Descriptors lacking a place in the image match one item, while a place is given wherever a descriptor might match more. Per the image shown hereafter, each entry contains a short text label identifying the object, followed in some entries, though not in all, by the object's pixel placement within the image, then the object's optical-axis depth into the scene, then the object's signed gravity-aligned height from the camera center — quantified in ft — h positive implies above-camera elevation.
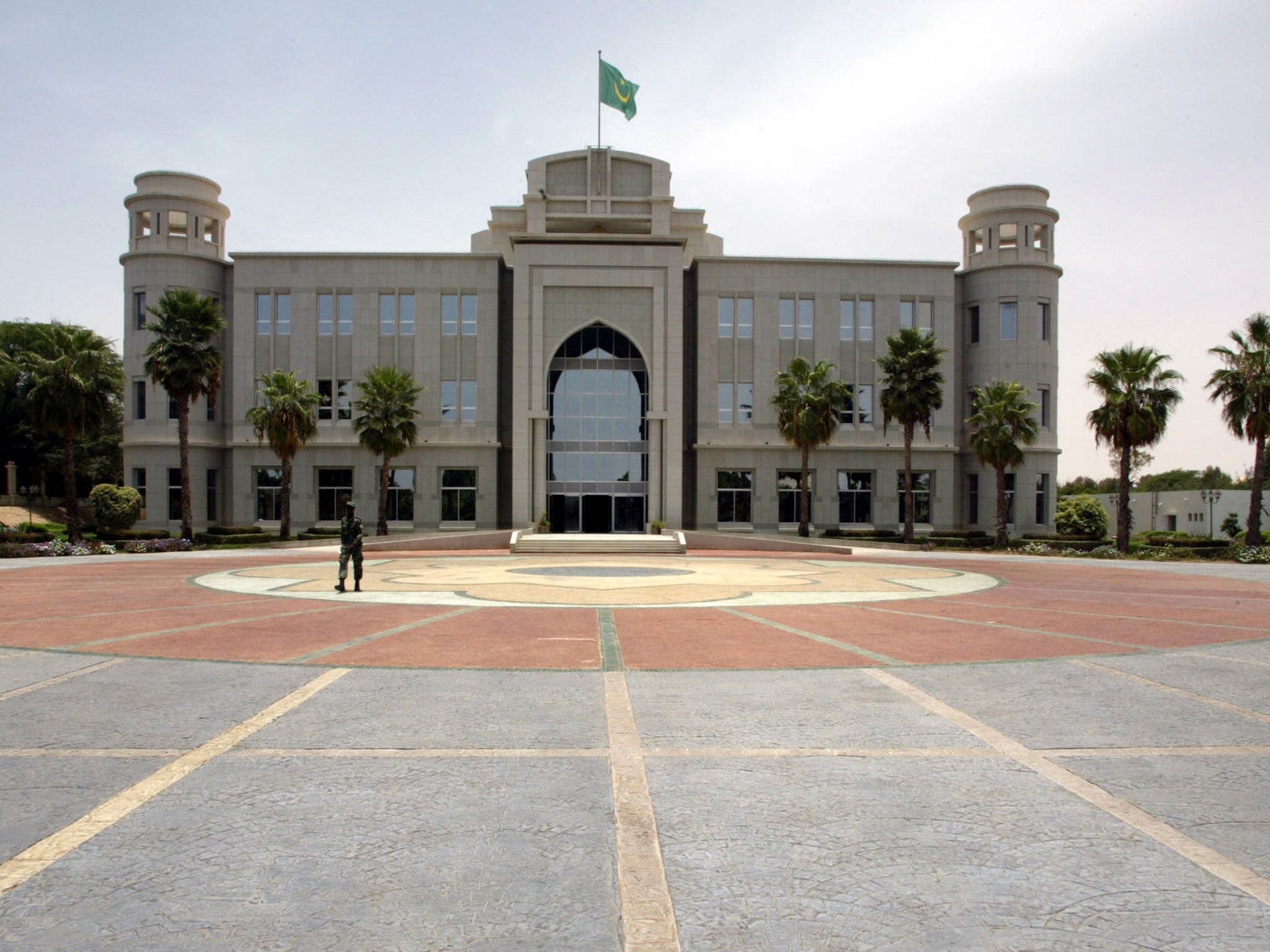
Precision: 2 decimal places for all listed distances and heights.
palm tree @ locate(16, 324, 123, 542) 128.67 +14.04
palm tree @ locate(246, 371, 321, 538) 139.74 +9.44
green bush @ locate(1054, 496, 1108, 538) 161.89 -7.71
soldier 57.82 -4.56
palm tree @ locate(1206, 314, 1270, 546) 127.85 +14.03
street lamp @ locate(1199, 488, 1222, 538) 233.04 -4.50
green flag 172.04 +79.52
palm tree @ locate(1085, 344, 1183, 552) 126.11 +11.74
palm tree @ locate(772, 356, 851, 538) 147.02 +13.07
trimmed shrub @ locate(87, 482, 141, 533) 138.51 -5.49
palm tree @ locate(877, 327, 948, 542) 141.18 +16.65
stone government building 161.38 +23.17
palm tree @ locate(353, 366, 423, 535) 145.38 +10.69
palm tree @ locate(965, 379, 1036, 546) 143.95 +8.42
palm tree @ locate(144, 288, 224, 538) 132.16 +19.37
